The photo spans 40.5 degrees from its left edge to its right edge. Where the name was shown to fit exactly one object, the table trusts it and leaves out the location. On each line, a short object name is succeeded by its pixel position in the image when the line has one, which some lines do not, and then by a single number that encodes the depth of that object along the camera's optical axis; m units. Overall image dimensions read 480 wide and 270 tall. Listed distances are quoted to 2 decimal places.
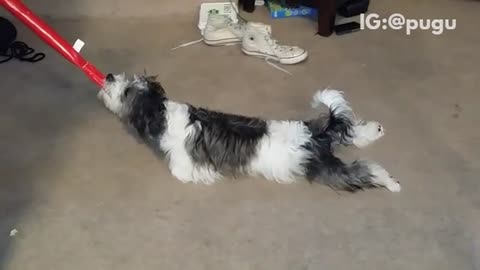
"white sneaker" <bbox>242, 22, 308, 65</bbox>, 2.47
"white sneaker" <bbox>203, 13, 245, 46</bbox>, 2.58
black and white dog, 1.89
